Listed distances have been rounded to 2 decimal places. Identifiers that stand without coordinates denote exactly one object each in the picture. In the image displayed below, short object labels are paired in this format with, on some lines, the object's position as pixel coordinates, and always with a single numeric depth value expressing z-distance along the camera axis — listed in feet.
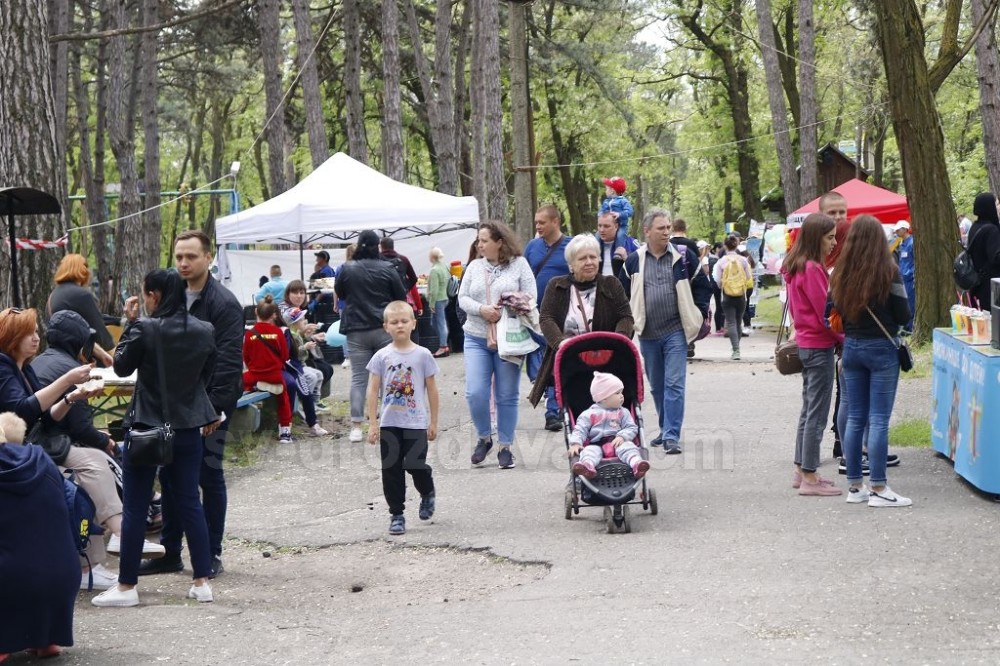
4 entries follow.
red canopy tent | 83.71
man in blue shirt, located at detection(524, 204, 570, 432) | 37.88
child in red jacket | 40.55
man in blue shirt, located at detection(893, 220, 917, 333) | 62.59
